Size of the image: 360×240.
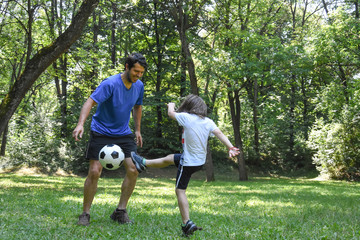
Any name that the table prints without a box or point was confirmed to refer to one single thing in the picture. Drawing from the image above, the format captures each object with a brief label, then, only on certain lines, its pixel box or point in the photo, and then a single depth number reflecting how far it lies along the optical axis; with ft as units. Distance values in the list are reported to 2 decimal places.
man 14.61
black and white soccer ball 14.32
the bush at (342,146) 63.82
